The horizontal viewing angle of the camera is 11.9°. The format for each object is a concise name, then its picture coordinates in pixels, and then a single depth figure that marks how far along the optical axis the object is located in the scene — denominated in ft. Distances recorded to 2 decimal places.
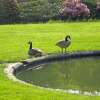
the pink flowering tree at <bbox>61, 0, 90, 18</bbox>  168.55
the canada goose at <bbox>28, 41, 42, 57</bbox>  75.31
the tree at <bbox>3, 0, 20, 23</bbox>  164.66
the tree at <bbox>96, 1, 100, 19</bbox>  170.48
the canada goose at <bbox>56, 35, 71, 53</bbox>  80.02
